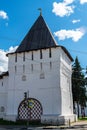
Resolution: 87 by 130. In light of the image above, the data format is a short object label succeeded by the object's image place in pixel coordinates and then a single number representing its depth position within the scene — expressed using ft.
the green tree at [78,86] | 145.48
